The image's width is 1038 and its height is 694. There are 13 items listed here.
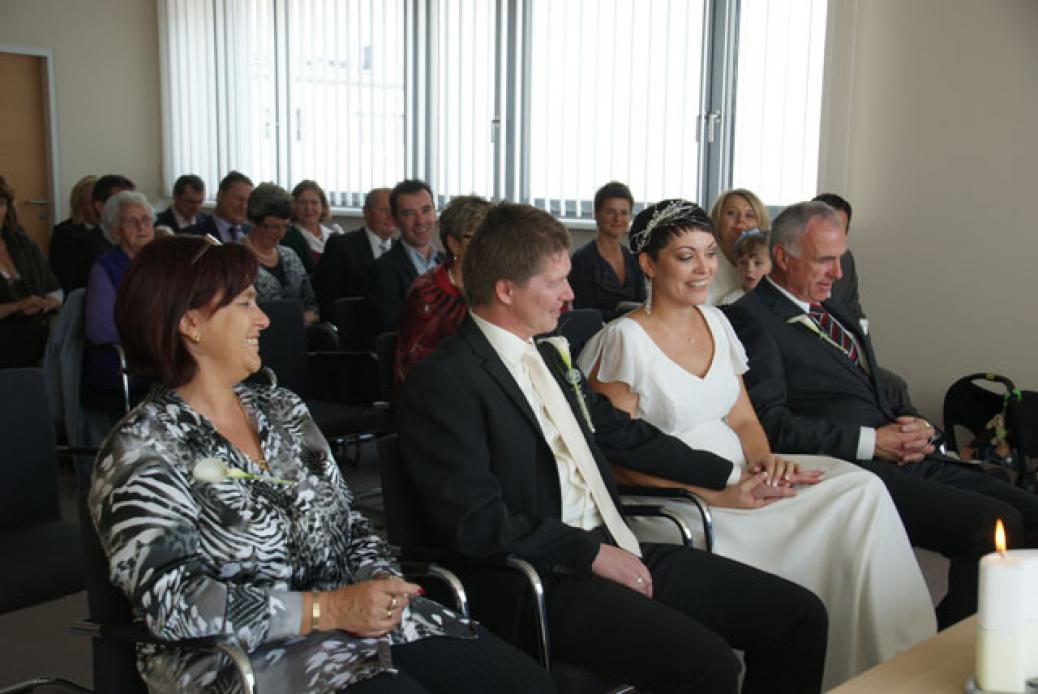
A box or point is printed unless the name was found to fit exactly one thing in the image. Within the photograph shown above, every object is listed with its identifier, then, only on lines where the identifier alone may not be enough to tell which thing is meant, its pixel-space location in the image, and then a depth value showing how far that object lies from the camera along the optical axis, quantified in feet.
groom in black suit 6.63
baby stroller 14.32
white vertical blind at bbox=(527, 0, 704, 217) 21.35
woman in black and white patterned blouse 5.42
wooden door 30.81
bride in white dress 8.09
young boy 13.65
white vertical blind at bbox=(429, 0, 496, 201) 24.91
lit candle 4.43
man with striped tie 9.07
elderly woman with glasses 14.03
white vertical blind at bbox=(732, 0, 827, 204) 19.36
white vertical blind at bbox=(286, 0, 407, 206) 27.50
